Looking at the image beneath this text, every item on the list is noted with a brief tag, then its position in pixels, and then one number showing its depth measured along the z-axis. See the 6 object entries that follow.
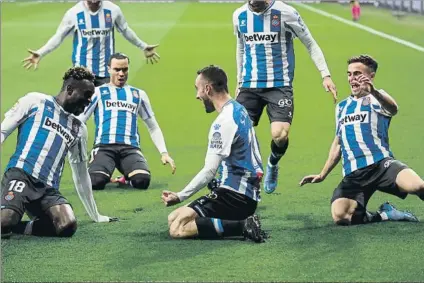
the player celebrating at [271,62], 13.42
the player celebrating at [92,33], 16.83
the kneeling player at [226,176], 10.82
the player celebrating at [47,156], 11.25
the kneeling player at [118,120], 14.38
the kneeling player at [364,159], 11.52
